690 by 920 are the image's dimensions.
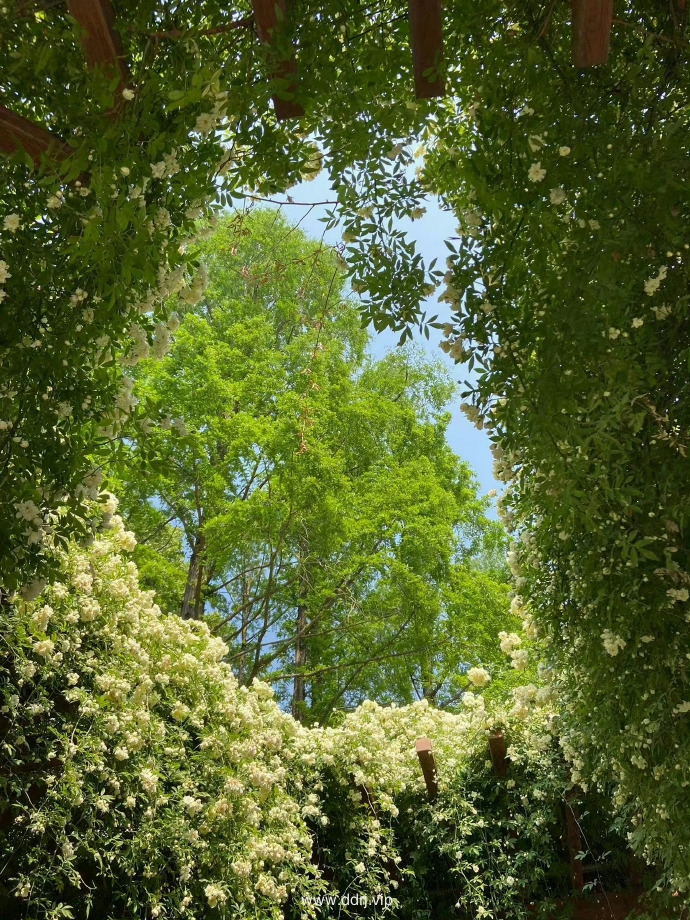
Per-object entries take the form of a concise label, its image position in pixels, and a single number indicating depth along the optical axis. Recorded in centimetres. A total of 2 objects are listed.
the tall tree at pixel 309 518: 784
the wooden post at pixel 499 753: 388
